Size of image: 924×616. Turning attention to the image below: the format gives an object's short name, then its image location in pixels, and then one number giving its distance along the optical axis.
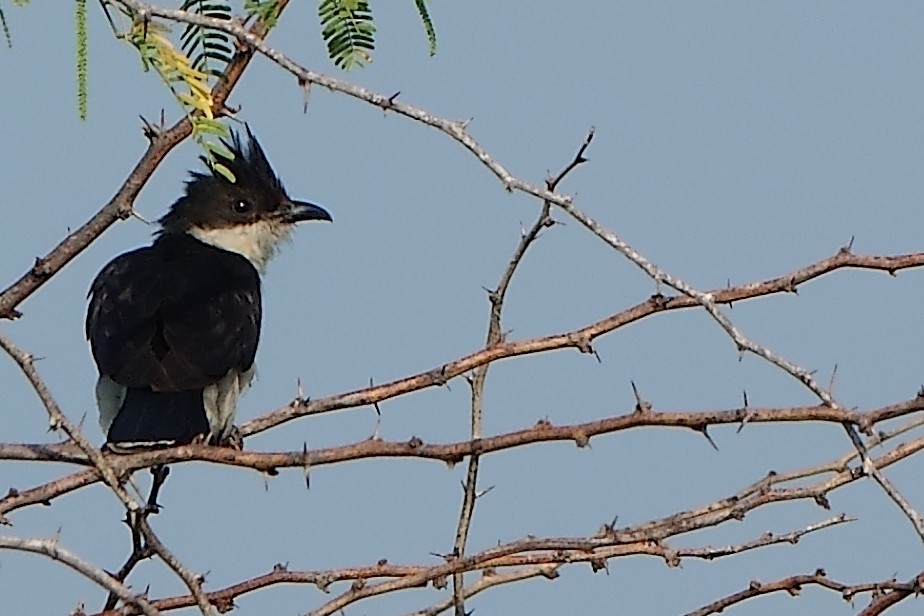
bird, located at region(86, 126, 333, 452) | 10.29
